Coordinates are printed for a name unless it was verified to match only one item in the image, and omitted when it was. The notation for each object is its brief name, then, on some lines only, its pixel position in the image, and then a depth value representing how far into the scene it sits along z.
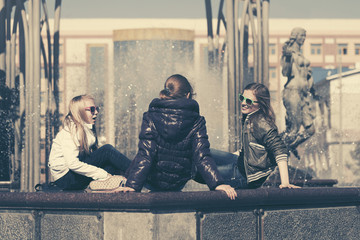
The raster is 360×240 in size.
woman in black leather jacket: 5.43
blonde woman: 5.54
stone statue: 16.62
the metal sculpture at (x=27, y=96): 14.13
